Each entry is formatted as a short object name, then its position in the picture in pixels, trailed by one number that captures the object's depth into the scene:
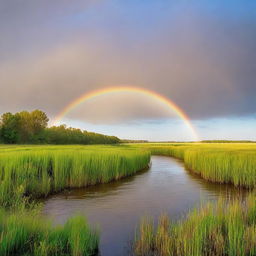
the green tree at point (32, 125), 69.75
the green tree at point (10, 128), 64.50
